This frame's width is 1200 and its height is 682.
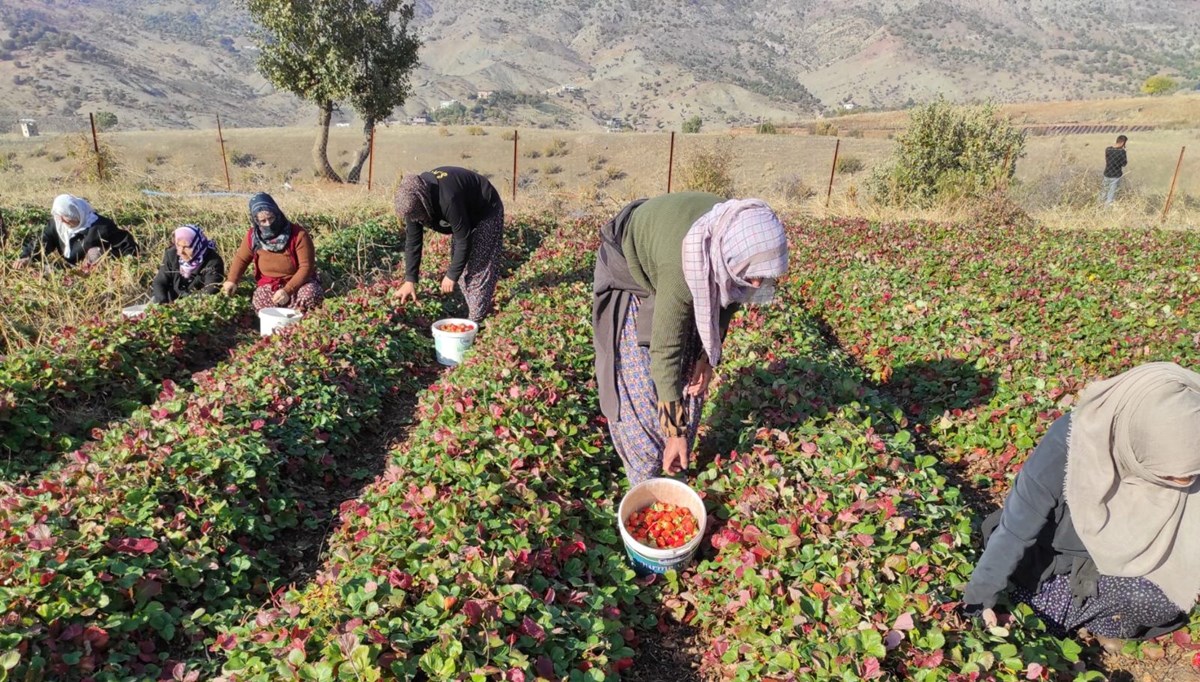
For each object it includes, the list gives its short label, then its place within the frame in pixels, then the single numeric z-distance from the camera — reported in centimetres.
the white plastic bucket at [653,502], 298
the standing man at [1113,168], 1362
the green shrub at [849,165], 2534
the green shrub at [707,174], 1491
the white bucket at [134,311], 557
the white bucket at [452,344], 539
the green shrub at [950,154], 1341
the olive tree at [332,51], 1650
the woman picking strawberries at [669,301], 246
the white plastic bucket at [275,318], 570
